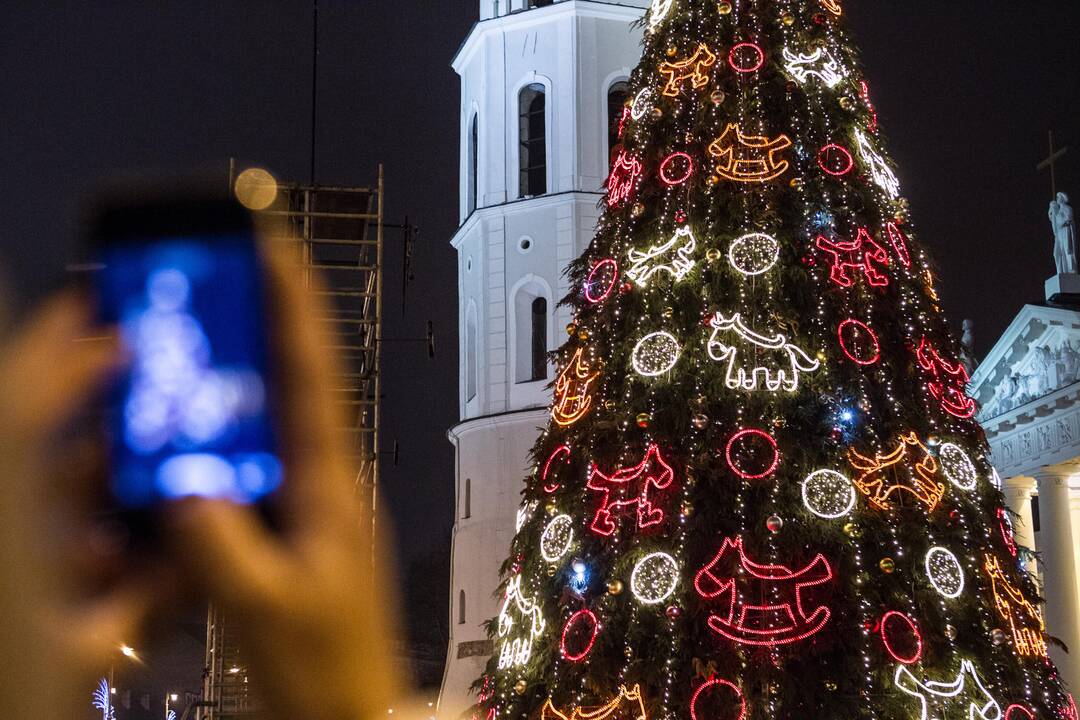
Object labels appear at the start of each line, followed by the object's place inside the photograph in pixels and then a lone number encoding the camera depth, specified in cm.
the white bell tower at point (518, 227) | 3216
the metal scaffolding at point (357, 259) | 1786
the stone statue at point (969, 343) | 3274
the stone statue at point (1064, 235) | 3516
